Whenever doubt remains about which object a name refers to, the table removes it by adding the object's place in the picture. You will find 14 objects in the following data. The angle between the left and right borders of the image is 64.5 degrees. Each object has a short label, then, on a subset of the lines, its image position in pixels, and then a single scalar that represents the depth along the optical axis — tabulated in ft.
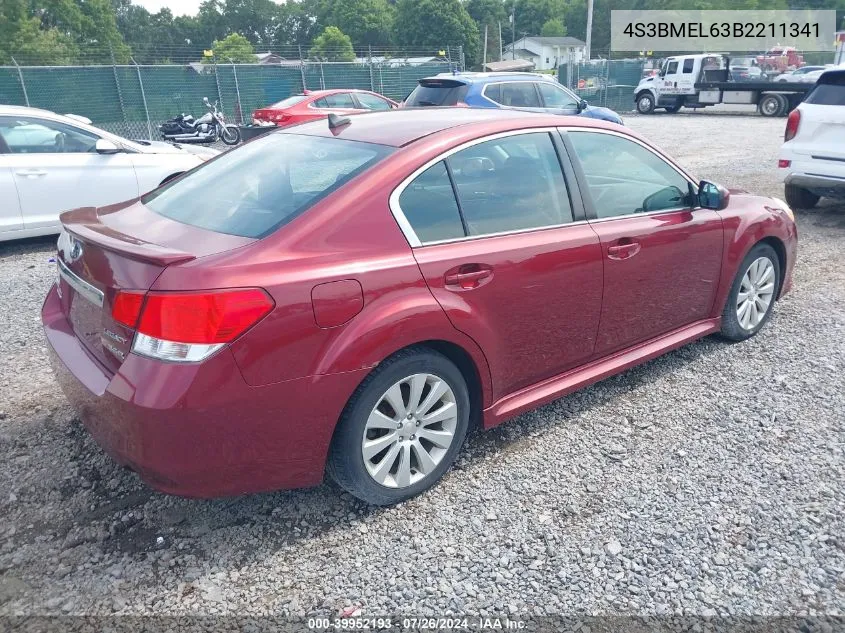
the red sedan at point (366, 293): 7.68
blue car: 39.29
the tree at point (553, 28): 366.43
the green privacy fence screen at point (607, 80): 102.12
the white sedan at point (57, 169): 22.17
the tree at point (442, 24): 278.67
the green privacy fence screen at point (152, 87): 55.57
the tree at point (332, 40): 228.02
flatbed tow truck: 82.84
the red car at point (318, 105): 50.72
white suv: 24.79
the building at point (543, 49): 332.39
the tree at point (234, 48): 146.10
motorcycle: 55.62
